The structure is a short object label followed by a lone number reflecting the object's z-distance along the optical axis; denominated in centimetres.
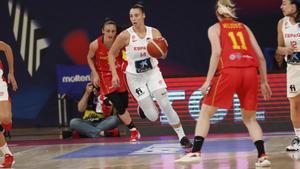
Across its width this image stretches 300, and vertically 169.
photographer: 2278
